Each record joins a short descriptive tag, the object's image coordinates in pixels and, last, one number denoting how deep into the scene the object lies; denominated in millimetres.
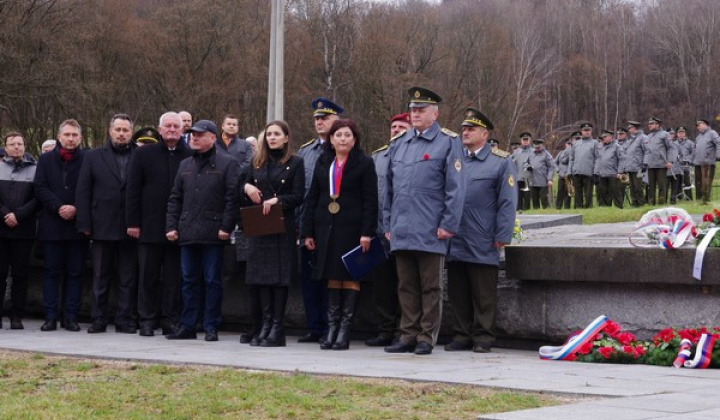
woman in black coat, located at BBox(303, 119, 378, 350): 10953
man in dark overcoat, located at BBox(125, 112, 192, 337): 12203
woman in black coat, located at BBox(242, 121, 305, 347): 11203
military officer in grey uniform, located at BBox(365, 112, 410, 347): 11352
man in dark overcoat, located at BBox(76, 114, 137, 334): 12484
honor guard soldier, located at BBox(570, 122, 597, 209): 31841
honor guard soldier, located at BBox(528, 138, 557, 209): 34562
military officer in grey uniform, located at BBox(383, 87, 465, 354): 10484
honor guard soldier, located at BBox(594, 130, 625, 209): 30984
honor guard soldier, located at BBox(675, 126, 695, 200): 33875
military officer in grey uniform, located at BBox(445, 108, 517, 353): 10727
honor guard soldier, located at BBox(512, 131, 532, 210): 35062
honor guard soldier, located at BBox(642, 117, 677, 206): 30500
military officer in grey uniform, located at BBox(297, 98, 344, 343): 11562
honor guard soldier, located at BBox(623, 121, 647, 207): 31016
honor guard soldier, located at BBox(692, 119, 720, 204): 33000
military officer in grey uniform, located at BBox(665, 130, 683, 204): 32219
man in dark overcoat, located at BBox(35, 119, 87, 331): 12758
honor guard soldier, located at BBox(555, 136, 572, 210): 33931
